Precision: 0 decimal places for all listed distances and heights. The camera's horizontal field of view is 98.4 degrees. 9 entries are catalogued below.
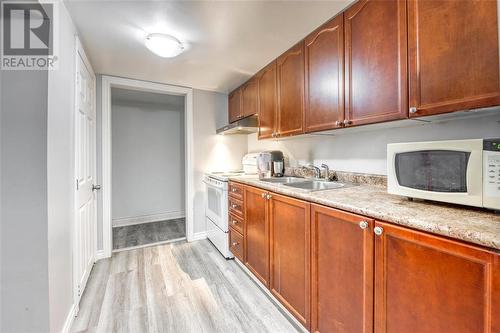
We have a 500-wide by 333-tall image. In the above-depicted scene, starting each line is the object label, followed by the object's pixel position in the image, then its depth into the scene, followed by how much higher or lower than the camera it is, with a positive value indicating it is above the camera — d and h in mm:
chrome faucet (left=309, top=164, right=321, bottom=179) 2082 -44
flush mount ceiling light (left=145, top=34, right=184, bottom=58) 1686 +998
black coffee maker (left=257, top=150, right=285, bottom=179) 2438 +12
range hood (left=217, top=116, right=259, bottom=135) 2556 +514
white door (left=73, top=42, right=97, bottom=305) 1708 -36
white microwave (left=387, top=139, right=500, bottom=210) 838 -26
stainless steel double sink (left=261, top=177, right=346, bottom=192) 1840 -147
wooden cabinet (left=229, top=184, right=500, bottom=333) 704 -472
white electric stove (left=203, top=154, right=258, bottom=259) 2465 -473
